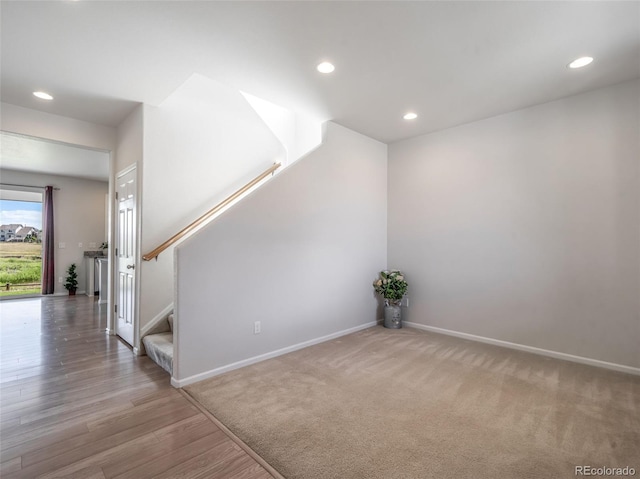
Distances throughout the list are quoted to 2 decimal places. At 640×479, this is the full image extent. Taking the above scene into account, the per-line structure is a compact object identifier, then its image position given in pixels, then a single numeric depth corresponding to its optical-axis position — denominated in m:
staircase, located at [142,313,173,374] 2.85
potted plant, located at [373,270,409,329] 4.24
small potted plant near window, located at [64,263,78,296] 7.09
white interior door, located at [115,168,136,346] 3.53
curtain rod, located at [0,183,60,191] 6.47
